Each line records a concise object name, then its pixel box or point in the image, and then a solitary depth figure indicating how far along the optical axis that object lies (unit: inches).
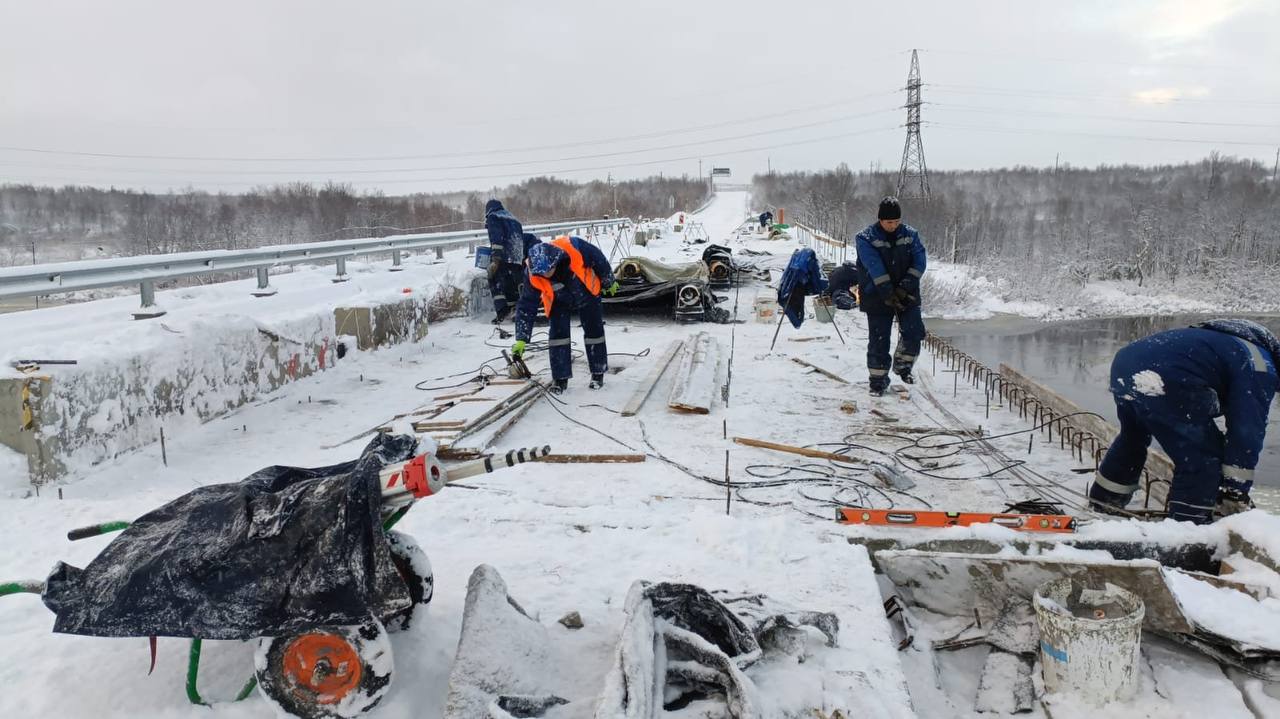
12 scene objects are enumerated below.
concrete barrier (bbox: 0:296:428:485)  182.9
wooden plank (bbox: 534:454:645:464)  218.8
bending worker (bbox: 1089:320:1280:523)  166.1
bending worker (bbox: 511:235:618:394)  297.7
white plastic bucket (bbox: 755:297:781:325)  485.1
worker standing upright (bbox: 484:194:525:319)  405.4
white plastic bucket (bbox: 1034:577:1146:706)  119.4
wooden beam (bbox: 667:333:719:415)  276.4
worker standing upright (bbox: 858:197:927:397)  294.7
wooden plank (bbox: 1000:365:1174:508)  213.3
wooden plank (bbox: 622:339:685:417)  277.4
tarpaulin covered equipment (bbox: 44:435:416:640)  92.2
